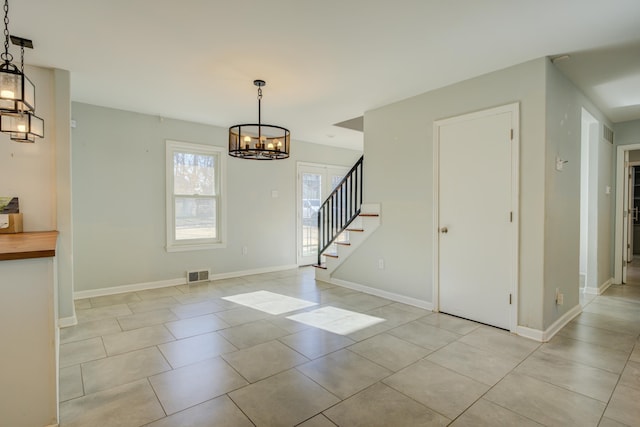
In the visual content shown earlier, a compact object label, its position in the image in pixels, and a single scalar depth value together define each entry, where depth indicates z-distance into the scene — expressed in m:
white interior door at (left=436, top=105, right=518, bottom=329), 3.22
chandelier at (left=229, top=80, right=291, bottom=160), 3.36
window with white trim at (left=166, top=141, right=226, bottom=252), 5.14
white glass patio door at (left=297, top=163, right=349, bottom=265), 6.73
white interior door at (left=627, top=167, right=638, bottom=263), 5.57
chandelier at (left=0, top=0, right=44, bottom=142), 2.01
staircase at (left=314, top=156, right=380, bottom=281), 4.68
